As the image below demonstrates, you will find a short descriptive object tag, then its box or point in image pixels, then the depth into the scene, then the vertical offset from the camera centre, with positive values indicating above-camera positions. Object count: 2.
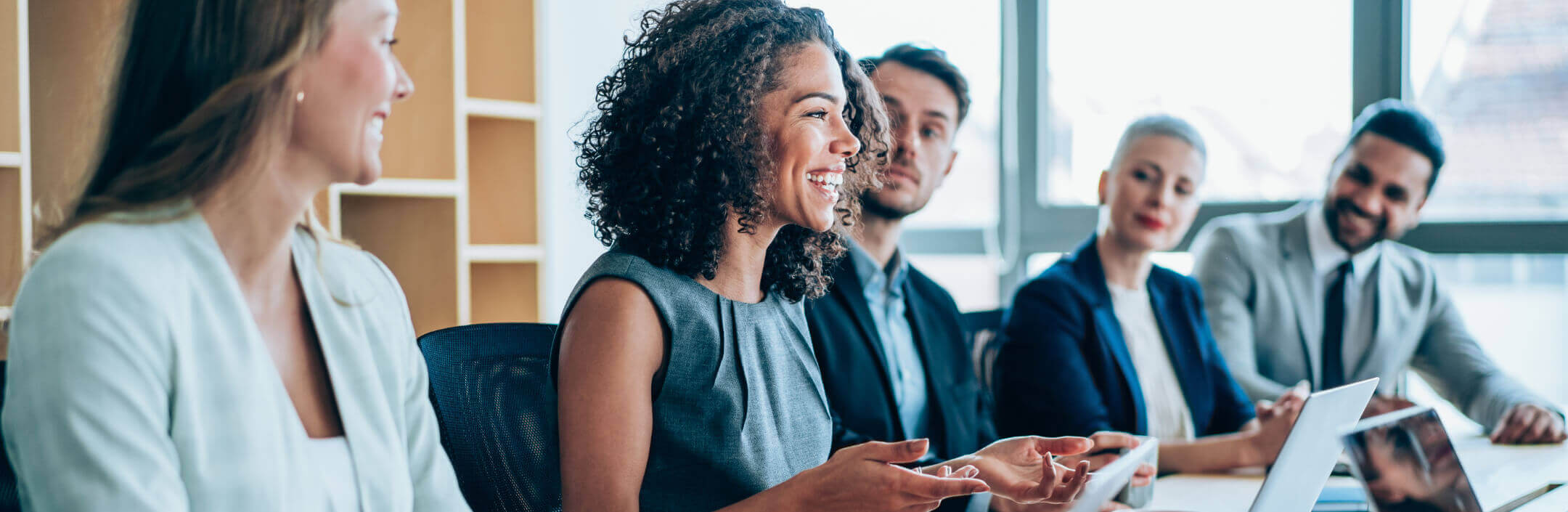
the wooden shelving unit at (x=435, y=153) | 2.02 +0.18
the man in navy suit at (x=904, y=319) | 1.72 -0.16
